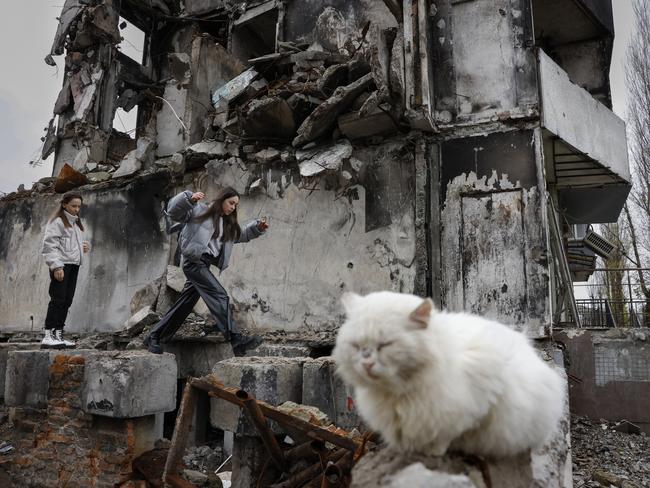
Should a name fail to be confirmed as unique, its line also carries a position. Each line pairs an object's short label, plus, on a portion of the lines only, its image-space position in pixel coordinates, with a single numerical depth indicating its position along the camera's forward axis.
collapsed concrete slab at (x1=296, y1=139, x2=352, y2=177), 7.42
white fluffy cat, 1.87
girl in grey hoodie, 6.00
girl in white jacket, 6.30
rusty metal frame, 3.28
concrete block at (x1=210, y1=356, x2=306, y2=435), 4.41
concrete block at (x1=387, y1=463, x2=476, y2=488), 1.79
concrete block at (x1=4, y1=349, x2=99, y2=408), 4.93
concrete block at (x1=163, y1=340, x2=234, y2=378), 7.47
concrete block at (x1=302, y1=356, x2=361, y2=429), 4.56
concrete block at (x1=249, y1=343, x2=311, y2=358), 6.73
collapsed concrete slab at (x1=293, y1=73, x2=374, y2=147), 7.26
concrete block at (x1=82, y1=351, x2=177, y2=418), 4.50
